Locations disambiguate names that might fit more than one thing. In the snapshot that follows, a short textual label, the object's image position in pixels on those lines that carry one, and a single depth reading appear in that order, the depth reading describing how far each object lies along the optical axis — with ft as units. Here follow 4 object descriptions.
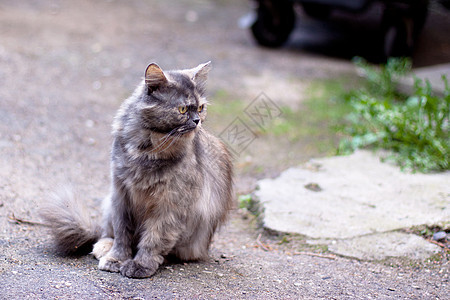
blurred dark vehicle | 23.75
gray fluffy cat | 8.49
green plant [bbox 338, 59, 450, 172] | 14.41
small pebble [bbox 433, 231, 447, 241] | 11.07
